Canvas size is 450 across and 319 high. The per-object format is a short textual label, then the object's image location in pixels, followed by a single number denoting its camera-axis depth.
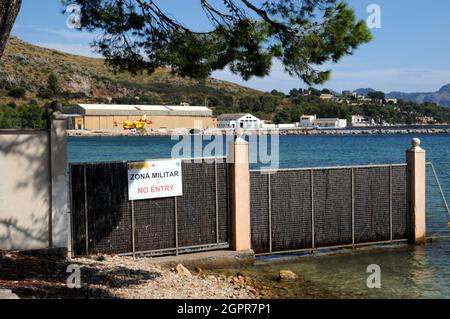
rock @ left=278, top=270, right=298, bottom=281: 13.17
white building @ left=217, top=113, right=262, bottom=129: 176.50
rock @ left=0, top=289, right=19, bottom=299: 7.28
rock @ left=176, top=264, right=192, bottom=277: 12.26
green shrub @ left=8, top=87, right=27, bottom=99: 159.88
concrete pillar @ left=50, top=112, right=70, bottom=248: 12.07
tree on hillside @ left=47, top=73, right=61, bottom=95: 173.75
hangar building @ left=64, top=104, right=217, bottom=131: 169.93
